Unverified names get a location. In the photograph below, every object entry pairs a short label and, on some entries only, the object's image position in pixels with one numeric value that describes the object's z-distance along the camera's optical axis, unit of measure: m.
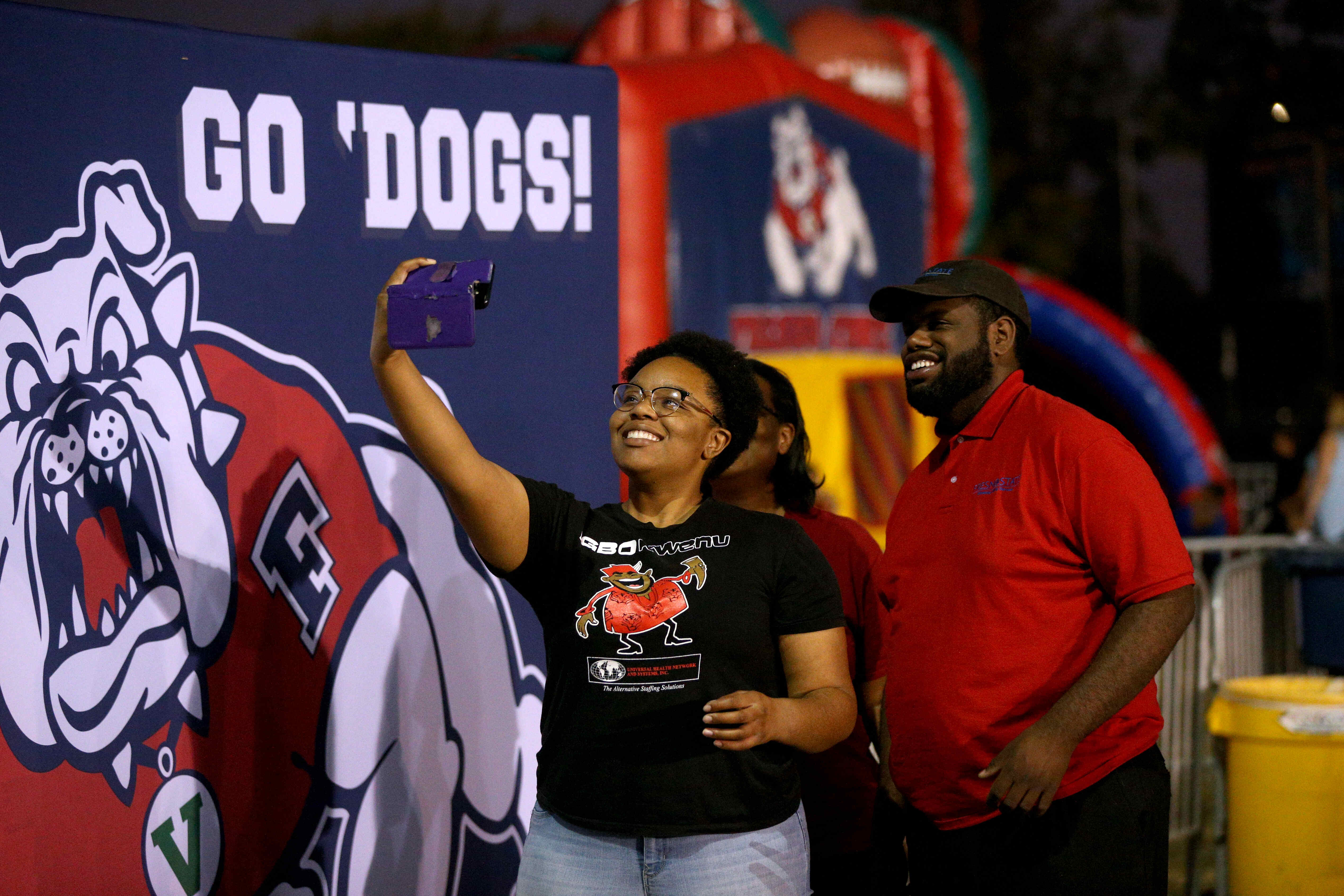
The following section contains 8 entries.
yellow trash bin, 8.99
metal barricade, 10.51
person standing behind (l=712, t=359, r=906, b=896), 6.17
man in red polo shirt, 4.90
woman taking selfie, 4.84
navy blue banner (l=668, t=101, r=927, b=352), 13.57
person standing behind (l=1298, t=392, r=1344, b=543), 15.82
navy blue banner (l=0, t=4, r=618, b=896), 6.01
